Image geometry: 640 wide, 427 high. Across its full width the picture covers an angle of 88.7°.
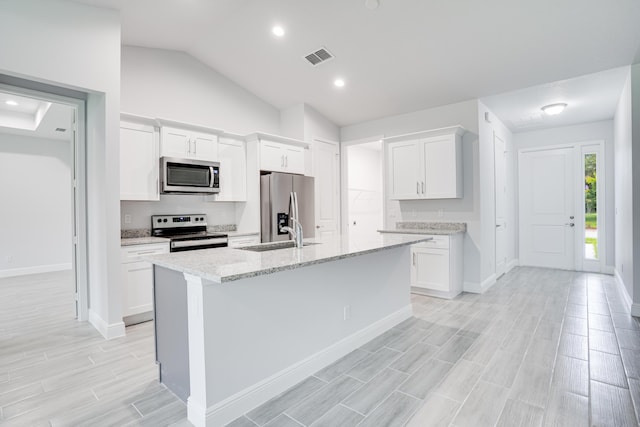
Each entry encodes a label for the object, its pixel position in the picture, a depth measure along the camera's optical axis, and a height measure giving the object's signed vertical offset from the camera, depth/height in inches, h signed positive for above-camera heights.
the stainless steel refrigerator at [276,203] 177.5 +5.0
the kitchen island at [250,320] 69.7 -27.5
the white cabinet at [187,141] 149.6 +34.9
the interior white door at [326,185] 213.2 +17.9
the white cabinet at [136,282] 131.0 -28.2
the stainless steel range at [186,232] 144.6 -9.7
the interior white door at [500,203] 209.2 +4.3
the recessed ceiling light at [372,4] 121.1 +77.5
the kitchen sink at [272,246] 105.0 -11.3
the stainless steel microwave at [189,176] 147.7 +17.7
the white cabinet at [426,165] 174.1 +25.6
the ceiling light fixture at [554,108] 178.9 +55.5
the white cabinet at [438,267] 167.2 -29.7
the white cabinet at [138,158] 139.4 +24.2
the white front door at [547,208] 235.8 +0.8
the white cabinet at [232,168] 175.3 +24.3
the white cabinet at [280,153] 181.6 +34.5
